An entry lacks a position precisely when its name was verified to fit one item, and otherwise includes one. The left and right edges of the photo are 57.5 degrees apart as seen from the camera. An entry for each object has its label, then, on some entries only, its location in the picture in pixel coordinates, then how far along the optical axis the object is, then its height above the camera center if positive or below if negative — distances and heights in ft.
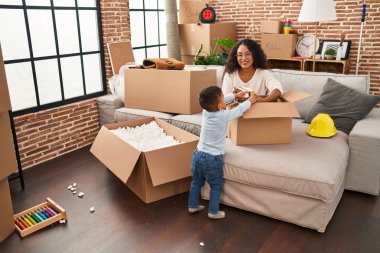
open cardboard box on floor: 8.29 -3.23
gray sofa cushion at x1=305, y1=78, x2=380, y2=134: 9.39 -1.99
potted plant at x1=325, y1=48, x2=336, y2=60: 16.62 -1.07
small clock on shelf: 17.66 -0.78
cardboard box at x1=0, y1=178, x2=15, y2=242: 7.25 -3.69
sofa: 7.24 -3.05
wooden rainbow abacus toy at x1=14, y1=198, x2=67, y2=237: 7.59 -4.10
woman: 9.12 -1.08
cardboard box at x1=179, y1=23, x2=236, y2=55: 18.37 -0.22
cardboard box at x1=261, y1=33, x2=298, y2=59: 17.58 -0.72
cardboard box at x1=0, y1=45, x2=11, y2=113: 6.89 -1.19
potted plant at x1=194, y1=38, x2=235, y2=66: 15.53 -1.14
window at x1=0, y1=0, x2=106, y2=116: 10.84 -0.66
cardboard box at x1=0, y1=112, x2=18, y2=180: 7.06 -2.35
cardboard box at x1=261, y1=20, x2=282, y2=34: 17.97 +0.22
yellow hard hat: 8.90 -2.41
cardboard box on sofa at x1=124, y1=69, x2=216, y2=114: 11.30 -1.87
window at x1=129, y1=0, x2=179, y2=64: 16.21 +0.15
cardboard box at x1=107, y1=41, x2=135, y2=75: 13.61 -0.87
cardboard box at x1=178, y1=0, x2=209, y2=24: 19.27 +1.13
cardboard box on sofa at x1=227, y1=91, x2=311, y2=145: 8.23 -2.25
